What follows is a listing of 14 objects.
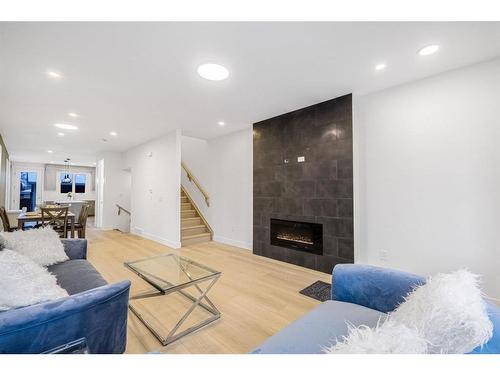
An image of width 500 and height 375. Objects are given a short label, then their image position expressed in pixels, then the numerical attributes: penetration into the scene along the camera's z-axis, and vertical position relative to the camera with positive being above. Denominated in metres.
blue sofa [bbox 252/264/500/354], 1.08 -0.75
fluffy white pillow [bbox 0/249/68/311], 1.06 -0.48
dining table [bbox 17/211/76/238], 4.19 -0.45
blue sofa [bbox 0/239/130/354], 0.93 -0.62
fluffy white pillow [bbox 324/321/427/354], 0.67 -0.47
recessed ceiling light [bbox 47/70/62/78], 2.51 +1.44
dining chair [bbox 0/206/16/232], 4.03 -0.46
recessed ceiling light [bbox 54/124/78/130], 4.53 +1.49
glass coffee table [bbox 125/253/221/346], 1.78 -0.78
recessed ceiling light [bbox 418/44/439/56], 2.08 +1.42
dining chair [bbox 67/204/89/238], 4.58 -0.54
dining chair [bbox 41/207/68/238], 4.32 -0.45
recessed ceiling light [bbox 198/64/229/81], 2.41 +1.43
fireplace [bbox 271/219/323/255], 3.40 -0.70
